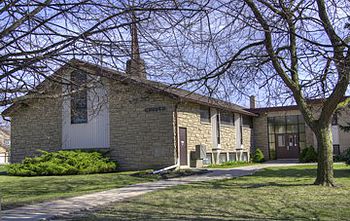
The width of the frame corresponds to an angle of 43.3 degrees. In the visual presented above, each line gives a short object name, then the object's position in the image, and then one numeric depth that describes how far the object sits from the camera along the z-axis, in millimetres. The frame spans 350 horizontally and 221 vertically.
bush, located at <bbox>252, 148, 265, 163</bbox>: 31891
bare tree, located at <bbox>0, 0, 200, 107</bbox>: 5422
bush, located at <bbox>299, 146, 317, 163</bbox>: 29719
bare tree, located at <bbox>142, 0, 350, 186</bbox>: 8133
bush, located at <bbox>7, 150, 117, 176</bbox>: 21328
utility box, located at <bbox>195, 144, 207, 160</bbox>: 23569
